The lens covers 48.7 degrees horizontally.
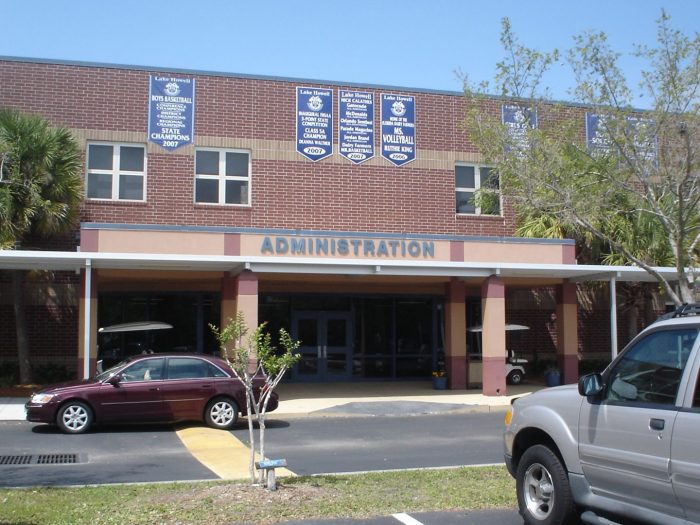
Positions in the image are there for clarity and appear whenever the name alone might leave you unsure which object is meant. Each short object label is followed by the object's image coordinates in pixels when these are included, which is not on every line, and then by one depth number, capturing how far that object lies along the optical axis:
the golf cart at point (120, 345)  22.70
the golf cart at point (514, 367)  23.38
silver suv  5.24
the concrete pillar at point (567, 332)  21.34
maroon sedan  13.51
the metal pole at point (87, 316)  17.15
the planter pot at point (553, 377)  22.40
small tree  8.89
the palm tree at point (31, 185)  18.98
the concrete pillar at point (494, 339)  19.66
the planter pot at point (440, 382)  21.95
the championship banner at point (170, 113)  22.47
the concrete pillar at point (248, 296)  18.12
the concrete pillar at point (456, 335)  21.61
